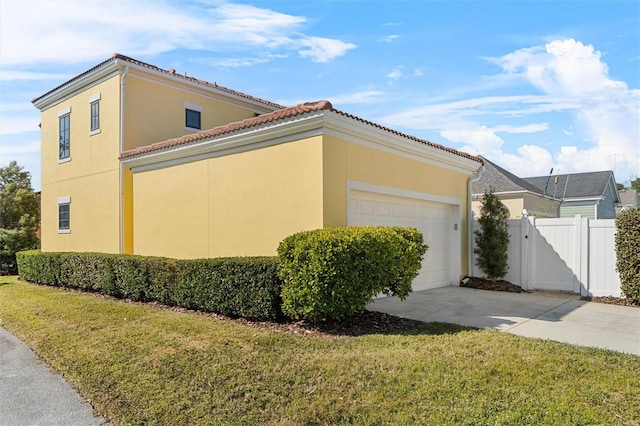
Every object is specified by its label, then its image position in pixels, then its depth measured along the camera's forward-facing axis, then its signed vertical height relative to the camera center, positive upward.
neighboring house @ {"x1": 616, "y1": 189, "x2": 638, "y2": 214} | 39.97 +1.60
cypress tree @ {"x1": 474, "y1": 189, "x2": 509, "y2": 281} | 11.33 -0.74
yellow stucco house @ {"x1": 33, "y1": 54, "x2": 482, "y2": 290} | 8.19 +1.02
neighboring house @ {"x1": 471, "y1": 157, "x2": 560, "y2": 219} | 20.08 +1.02
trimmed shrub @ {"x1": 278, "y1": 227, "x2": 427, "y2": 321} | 6.05 -0.89
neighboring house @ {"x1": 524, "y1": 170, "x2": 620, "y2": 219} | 26.77 +1.49
